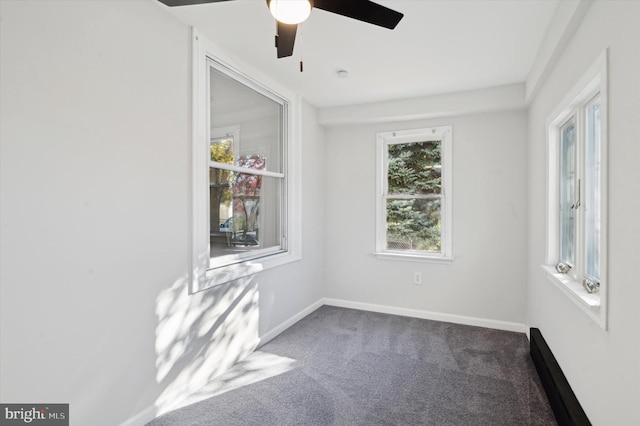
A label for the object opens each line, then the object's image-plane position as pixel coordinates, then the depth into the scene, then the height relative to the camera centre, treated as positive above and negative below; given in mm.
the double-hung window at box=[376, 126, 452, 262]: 3893 +178
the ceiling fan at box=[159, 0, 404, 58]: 1248 +826
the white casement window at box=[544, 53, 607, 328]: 1573 +103
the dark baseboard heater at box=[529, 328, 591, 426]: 1776 -1082
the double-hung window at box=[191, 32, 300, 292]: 2424 +313
